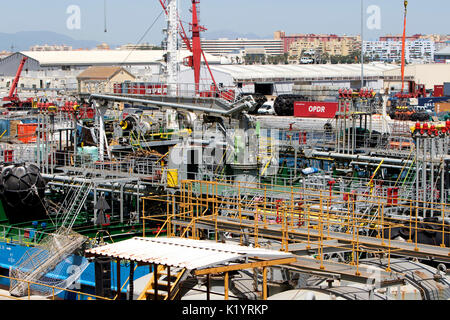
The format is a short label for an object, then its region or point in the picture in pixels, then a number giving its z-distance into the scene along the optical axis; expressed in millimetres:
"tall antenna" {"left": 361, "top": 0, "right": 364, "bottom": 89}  41241
